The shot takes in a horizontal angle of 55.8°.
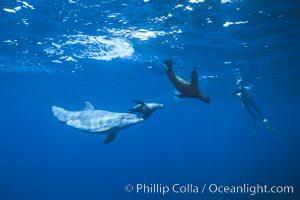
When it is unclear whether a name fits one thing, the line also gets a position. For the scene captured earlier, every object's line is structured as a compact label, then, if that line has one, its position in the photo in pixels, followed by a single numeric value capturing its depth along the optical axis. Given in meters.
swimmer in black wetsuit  16.50
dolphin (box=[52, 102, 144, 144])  9.79
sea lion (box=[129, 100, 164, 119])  5.62
